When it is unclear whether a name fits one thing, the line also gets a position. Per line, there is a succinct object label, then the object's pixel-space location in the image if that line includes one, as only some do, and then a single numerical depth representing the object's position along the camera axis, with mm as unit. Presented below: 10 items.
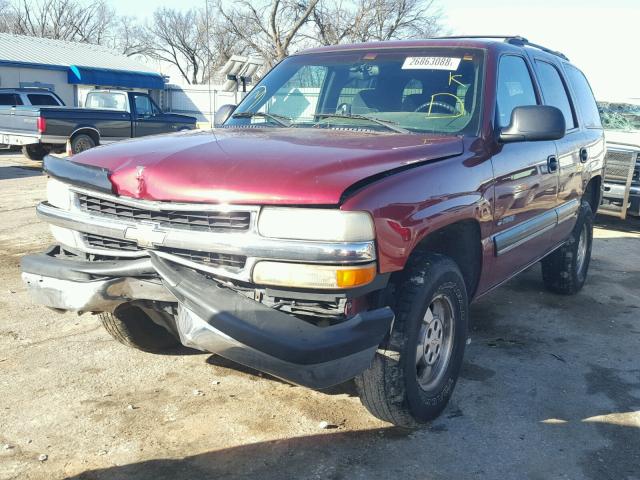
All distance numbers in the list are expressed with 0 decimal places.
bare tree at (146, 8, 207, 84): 68250
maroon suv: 2598
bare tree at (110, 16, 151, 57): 69375
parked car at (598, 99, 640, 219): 8922
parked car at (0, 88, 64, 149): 16609
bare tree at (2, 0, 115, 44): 61250
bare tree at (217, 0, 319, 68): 41156
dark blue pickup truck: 14180
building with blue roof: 28688
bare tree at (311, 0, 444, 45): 43344
